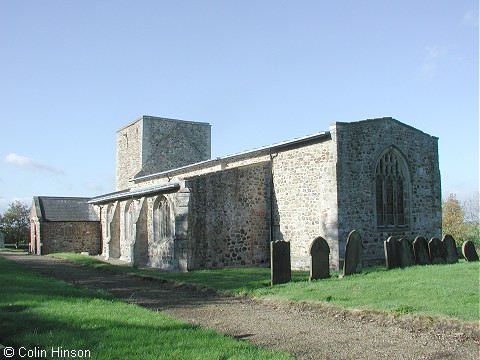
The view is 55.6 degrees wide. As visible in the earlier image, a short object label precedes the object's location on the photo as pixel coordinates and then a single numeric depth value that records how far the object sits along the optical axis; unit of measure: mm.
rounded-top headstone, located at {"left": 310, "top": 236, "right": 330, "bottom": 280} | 13445
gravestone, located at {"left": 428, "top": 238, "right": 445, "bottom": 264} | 16062
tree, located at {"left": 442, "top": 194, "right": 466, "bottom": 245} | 28291
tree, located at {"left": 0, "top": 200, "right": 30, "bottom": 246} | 46594
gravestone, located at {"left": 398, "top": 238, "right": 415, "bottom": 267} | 15109
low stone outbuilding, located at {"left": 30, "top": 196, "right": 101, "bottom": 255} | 32969
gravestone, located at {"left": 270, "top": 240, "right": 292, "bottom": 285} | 13141
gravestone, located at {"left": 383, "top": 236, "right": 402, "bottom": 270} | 14711
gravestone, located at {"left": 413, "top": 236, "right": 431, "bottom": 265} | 15648
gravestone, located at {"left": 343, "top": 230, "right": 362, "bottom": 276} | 13860
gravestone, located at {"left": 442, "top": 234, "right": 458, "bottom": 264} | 16391
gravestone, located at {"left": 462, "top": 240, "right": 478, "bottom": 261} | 16797
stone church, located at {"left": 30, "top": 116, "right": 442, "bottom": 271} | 17562
